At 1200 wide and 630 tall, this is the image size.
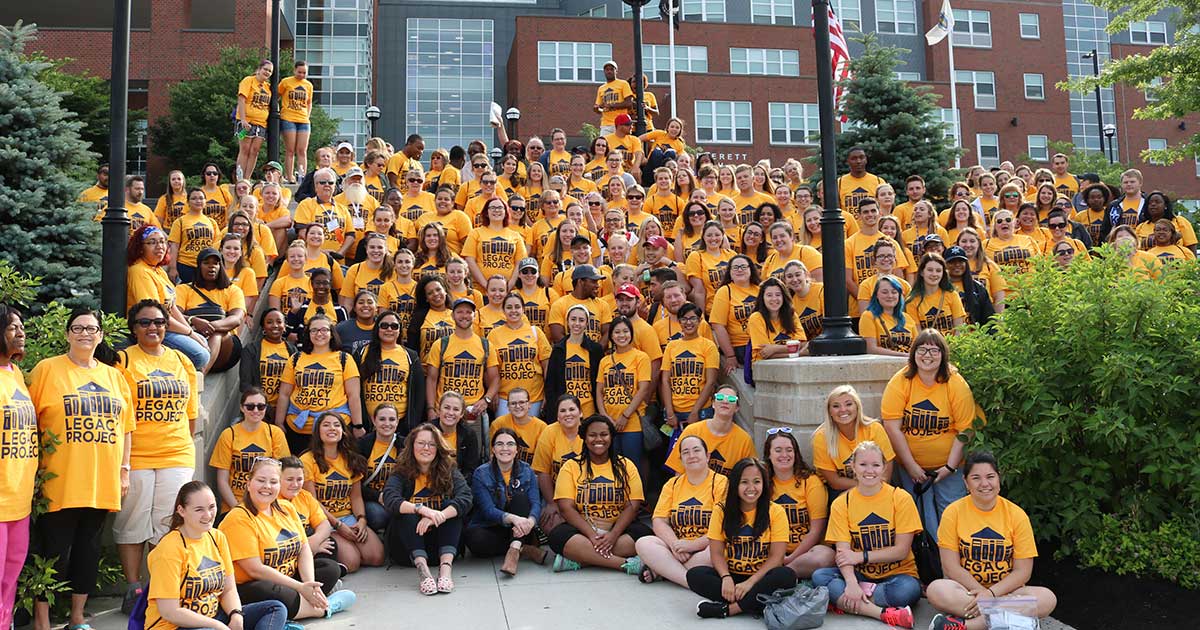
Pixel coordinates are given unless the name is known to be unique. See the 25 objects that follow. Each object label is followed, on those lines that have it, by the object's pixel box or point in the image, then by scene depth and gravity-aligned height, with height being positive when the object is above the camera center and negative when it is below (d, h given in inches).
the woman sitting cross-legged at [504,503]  292.5 -41.1
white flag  1085.0 +412.7
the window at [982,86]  1894.7 +568.3
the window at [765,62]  1729.8 +573.4
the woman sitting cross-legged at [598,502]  285.9 -41.1
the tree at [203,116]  1155.3 +334.2
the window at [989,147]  1879.9 +439.1
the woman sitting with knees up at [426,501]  279.1 -38.5
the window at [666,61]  1665.8 +563.2
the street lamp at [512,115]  897.9 +253.7
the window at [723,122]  1638.8 +438.8
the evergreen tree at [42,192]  321.7 +67.6
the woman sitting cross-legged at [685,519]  266.5 -43.7
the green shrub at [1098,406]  238.4 -11.6
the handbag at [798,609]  227.8 -59.6
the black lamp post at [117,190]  265.3 +55.4
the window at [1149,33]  2103.8 +744.0
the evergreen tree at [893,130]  746.8 +192.5
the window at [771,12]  1820.9 +700.0
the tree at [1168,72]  637.9 +207.8
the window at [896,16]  1882.4 +711.4
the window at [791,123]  1672.0 +441.4
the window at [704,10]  1788.9 +692.1
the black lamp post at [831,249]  301.4 +39.2
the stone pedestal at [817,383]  289.4 -4.9
